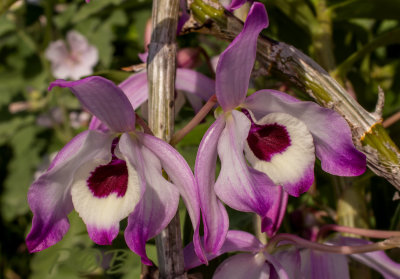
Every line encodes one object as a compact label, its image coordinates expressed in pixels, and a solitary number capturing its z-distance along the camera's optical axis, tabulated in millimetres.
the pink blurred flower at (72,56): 1046
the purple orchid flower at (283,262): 355
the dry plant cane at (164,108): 334
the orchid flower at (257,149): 323
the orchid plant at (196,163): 321
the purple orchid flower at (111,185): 320
